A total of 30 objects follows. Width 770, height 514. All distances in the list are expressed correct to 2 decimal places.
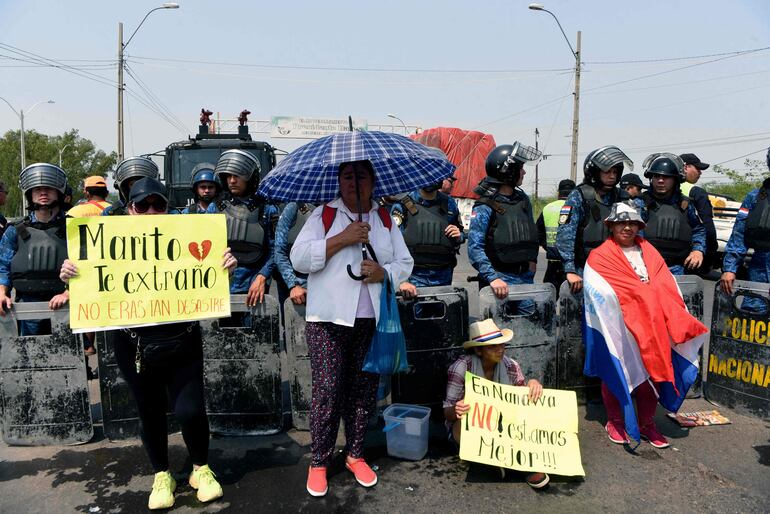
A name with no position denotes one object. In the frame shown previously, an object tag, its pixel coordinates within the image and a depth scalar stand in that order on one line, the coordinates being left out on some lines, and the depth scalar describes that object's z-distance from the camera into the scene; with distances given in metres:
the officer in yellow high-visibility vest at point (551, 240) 5.66
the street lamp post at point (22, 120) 37.56
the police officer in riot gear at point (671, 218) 4.80
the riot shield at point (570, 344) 4.55
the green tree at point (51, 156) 57.44
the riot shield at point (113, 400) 4.01
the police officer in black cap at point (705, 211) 5.18
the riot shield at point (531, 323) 4.32
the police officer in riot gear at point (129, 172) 4.55
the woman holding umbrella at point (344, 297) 3.15
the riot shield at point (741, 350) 4.41
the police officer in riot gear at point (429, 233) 4.88
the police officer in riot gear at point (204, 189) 4.67
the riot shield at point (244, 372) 4.12
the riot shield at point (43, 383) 3.90
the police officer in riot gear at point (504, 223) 4.53
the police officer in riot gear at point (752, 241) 4.44
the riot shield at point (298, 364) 4.16
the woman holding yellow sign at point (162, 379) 3.09
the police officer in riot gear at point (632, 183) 7.40
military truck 11.62
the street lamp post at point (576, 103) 21.78
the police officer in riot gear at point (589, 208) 4.55
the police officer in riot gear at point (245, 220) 4.38
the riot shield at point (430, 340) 4.18
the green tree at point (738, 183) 33.53
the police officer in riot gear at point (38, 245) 4.02
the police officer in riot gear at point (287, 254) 4.03
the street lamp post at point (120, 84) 21.44
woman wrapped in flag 3.83
